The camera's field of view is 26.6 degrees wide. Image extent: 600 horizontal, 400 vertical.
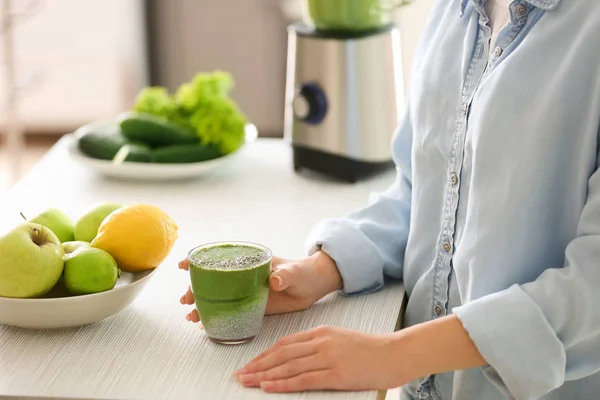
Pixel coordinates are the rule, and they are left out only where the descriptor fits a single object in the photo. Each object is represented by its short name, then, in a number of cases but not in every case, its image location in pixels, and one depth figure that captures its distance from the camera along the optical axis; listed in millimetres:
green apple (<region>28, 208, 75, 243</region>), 1345
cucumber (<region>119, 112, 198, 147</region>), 1847
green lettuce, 1850
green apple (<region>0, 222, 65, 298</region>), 1228
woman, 1176
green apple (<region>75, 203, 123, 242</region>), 1345
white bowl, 1243
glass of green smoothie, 1226
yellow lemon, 1302
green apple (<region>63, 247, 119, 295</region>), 1259
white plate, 1785
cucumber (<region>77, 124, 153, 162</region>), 1809
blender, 1736
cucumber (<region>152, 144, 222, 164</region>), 1801
